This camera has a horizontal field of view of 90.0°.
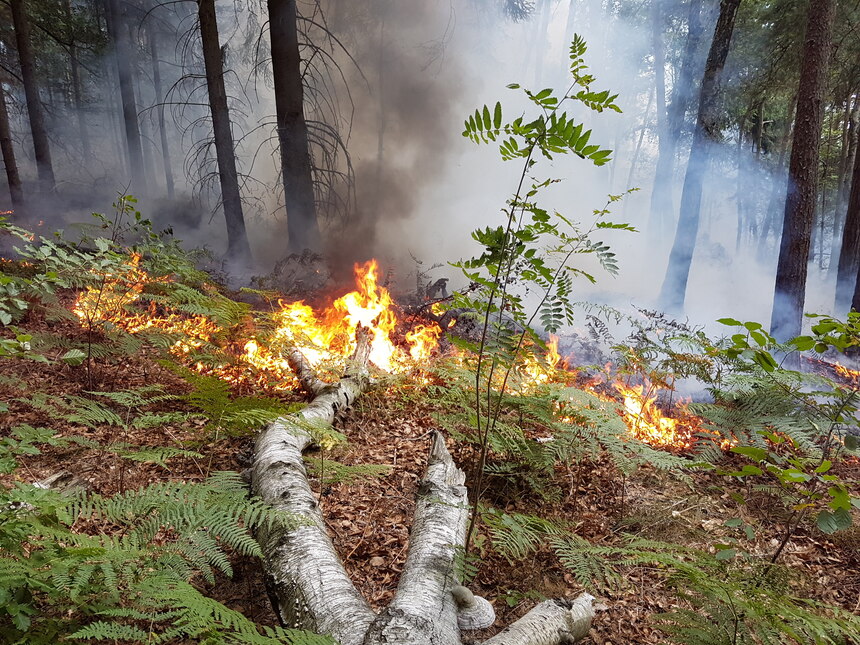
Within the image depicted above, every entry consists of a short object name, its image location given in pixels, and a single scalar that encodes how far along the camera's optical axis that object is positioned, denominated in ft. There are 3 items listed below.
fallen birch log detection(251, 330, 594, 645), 5.63
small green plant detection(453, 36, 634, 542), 6.18
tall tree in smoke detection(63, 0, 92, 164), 37.11
